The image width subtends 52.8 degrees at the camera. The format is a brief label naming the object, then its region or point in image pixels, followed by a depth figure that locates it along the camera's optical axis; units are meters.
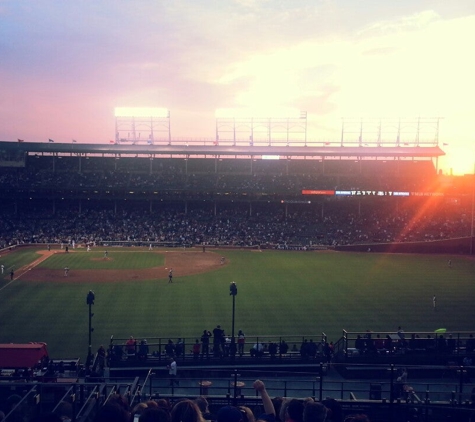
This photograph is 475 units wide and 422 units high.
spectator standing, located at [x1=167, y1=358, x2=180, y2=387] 18.19
